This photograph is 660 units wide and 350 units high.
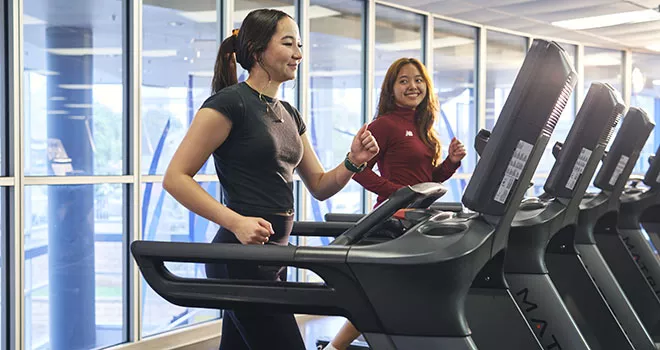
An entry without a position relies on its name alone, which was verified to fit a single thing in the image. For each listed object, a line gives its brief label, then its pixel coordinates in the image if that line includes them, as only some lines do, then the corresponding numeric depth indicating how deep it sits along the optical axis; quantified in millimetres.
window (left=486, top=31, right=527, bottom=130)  7156
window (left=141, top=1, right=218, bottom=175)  4383
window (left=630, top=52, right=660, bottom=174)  8797
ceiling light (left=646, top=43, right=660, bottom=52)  8234
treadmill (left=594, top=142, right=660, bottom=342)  3443
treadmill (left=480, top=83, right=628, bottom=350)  2125
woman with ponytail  1672
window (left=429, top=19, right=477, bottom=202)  6613
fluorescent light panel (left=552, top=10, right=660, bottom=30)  6461
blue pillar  3844
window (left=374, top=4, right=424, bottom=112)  6000
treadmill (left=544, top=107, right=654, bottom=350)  2570
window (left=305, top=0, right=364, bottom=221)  5480
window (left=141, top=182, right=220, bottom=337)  4402
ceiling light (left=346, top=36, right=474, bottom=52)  6020
